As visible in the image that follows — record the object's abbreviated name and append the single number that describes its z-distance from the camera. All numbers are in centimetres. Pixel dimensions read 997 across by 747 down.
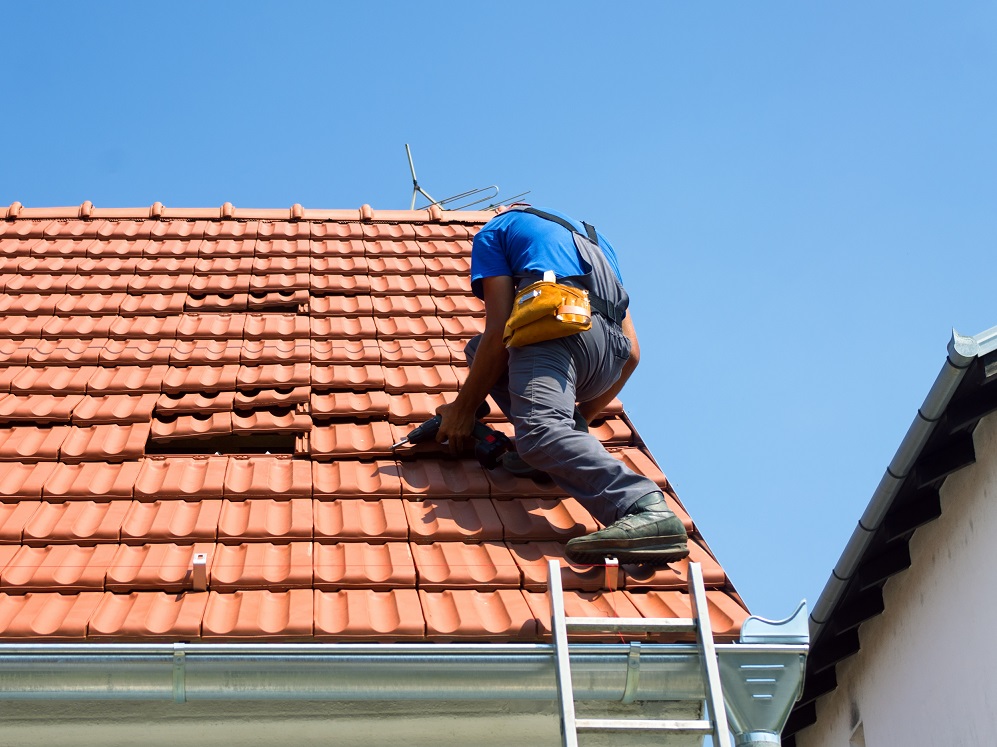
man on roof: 421
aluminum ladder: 332
